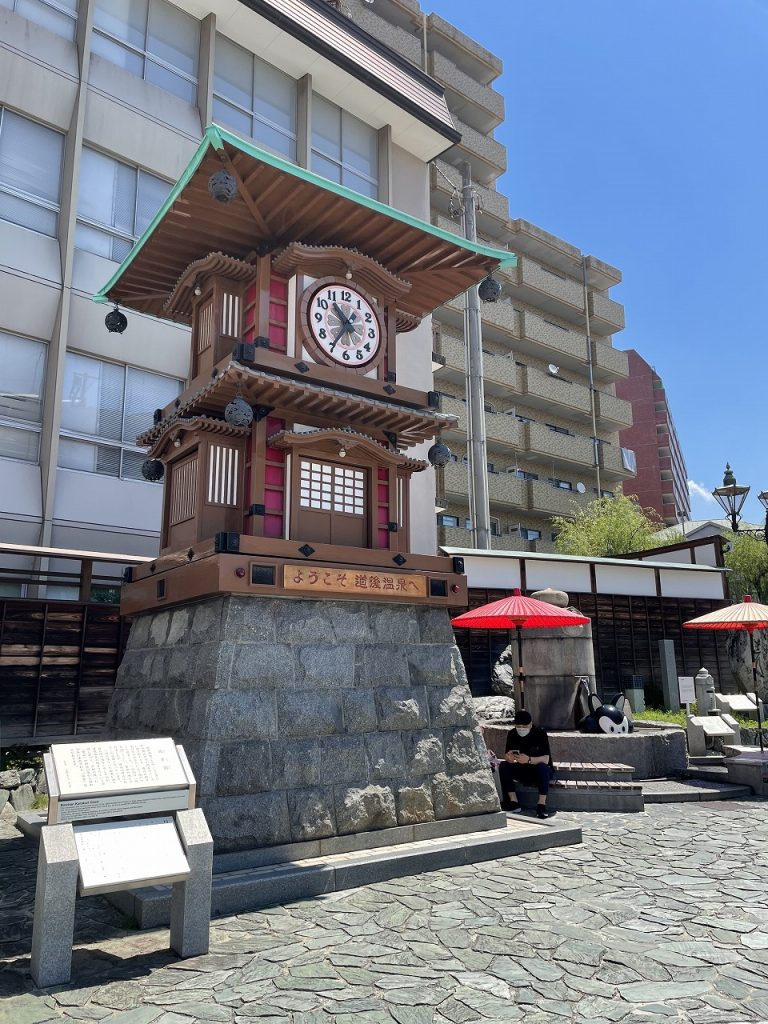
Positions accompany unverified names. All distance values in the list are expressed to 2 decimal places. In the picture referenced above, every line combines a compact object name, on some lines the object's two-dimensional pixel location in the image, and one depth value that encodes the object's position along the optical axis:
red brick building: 57.78
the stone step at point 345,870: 6.66
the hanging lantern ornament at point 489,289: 10.80
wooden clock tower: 8.95
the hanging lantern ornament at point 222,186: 8.34
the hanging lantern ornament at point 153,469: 10.88
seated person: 10.65
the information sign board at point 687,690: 17.97
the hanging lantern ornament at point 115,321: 11.44
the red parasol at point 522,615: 12.39
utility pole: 22.69
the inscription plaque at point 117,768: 5.85
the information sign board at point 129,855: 5.34
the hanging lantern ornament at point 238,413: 8.59
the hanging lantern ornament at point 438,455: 10.92
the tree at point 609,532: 33.62
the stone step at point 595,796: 11.45
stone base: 7.92
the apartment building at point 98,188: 15.29
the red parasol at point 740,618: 14.16
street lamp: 14.70
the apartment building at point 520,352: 35.59
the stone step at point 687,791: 12.21
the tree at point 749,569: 31.05
